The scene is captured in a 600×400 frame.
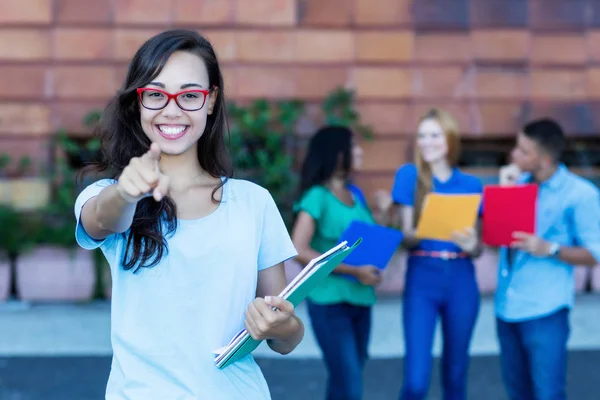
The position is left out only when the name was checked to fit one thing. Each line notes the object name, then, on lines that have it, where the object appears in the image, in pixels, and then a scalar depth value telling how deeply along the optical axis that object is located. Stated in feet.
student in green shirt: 14.84
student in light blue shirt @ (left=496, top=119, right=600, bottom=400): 14.43
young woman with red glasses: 6.93
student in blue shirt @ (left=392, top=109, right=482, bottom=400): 15.14
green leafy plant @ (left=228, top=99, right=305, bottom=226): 28.14
